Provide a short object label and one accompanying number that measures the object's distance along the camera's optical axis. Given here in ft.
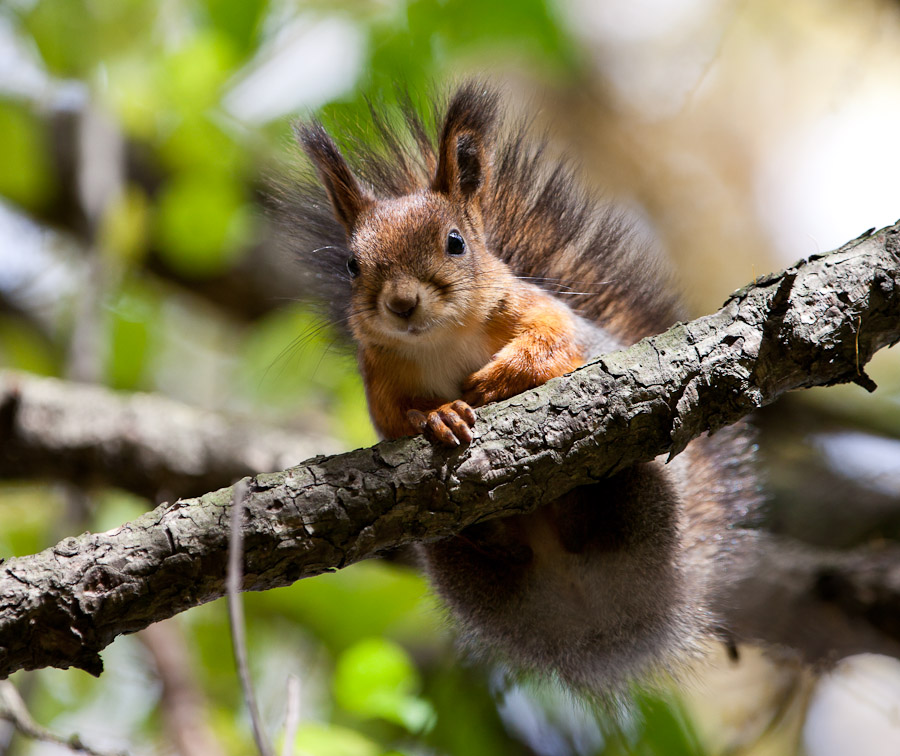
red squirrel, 13.39
